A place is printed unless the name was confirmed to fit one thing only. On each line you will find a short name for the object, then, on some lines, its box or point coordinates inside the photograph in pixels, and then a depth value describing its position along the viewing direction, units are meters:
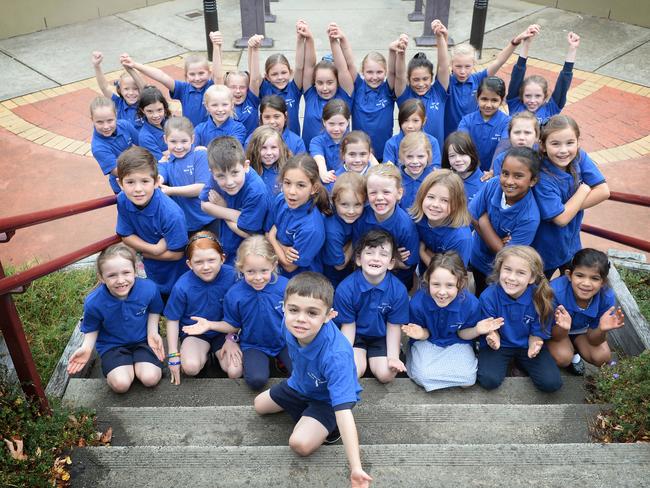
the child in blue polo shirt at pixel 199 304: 3.68
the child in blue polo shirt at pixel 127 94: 5.14
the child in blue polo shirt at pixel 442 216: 3.64
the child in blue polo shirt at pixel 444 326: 3.57
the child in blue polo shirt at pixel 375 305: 3.59
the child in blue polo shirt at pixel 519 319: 3.53
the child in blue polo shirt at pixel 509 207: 3.67
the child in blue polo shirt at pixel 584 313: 3.59
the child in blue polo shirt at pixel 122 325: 3.53
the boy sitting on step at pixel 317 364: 2.73
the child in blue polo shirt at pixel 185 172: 4.38
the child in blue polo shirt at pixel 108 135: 4.69
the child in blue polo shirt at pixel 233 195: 3.86
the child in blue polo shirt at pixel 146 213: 3.80
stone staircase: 2.61
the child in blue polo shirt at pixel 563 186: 3.66
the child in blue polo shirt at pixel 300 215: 3.71
